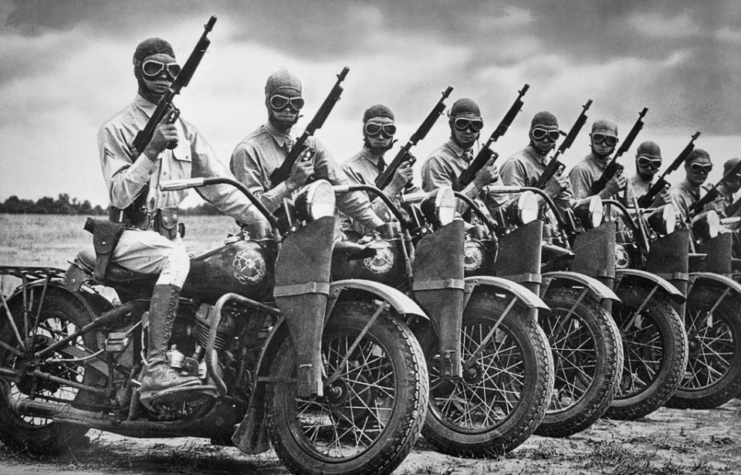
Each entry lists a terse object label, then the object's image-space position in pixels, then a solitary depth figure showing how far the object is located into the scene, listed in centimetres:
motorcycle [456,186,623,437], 652
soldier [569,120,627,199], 910
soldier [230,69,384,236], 631
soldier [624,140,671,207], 986
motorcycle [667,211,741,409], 812
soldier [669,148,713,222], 1029
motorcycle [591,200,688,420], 737
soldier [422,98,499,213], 789
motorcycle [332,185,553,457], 559
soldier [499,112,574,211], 844
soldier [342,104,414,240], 754
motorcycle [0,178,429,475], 495
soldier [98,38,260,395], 512
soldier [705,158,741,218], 1104
